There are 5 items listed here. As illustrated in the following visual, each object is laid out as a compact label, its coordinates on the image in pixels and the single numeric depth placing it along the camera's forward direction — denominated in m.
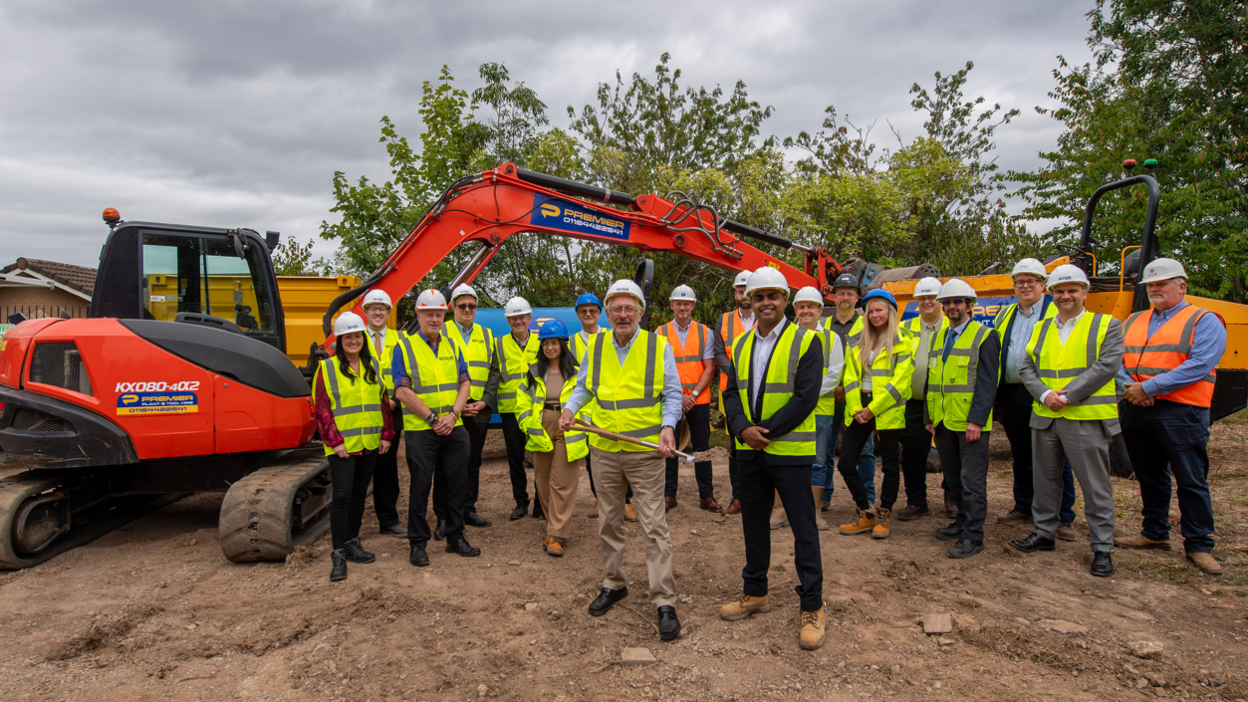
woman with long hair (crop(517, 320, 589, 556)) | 5.16
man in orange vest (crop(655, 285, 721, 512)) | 5.86
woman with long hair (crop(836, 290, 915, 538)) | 5.10
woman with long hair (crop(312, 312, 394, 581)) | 4.66
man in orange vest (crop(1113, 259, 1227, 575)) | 4.47
